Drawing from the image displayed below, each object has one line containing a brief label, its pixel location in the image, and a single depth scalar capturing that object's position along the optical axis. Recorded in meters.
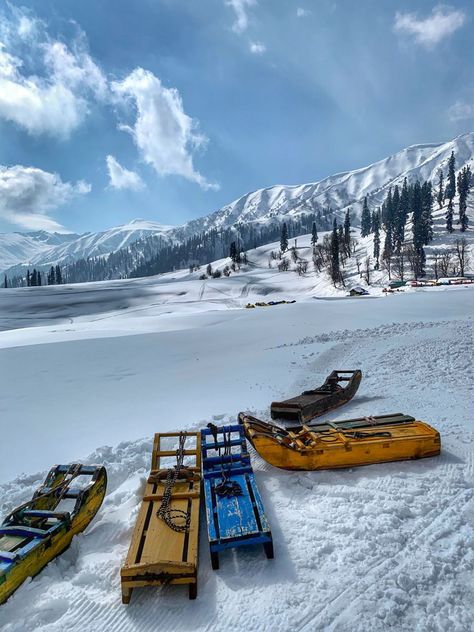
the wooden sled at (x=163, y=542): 3.93
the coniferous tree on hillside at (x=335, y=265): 79.56
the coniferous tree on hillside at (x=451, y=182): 102.98
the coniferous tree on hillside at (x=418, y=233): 75.06
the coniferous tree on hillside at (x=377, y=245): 89.94
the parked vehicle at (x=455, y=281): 58.06
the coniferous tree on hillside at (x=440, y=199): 117.75
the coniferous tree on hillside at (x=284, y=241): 139.88
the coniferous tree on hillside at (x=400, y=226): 87.31
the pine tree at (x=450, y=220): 91.75
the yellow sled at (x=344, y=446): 6.30
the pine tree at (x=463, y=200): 91.62
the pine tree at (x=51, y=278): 150.12
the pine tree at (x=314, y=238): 140.38
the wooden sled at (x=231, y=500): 4.42
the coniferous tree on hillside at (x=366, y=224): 133.09
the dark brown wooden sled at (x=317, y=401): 9.01
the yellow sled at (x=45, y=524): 4.12
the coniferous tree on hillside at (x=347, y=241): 103.68
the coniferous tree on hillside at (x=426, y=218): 82.88
